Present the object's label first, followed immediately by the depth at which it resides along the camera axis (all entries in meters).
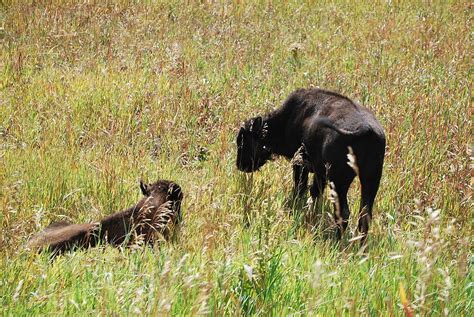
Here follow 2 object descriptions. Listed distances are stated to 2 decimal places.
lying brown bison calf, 9.87
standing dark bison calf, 11.17
